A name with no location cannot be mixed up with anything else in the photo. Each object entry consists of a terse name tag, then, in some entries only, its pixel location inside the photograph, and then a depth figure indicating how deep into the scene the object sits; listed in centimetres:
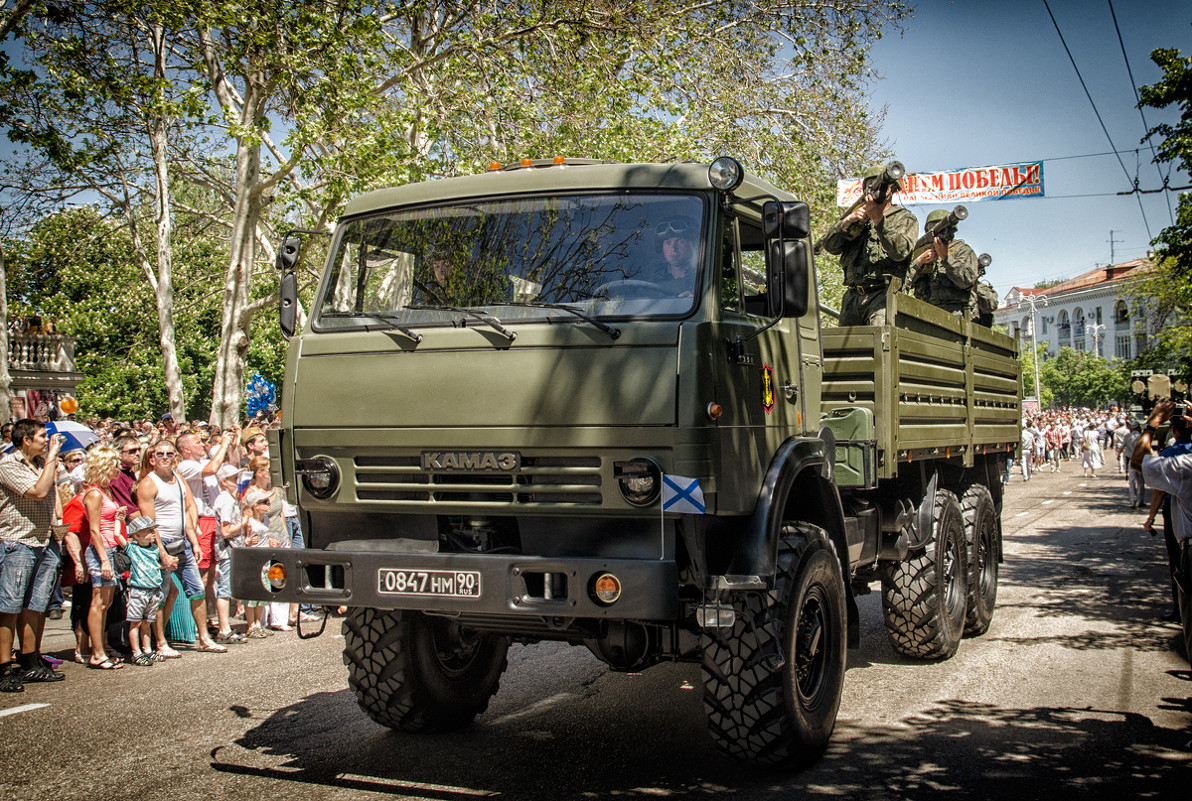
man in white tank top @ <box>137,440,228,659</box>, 852
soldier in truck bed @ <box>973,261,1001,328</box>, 997
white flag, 424
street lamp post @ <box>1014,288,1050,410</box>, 5931
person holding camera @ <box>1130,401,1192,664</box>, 627
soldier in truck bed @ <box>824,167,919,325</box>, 743
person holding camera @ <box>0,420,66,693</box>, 745
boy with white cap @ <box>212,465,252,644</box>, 934
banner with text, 2570
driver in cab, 455
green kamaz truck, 436
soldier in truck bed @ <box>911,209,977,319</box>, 857
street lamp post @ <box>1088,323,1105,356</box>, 9869
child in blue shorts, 827
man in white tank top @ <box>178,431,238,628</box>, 958
